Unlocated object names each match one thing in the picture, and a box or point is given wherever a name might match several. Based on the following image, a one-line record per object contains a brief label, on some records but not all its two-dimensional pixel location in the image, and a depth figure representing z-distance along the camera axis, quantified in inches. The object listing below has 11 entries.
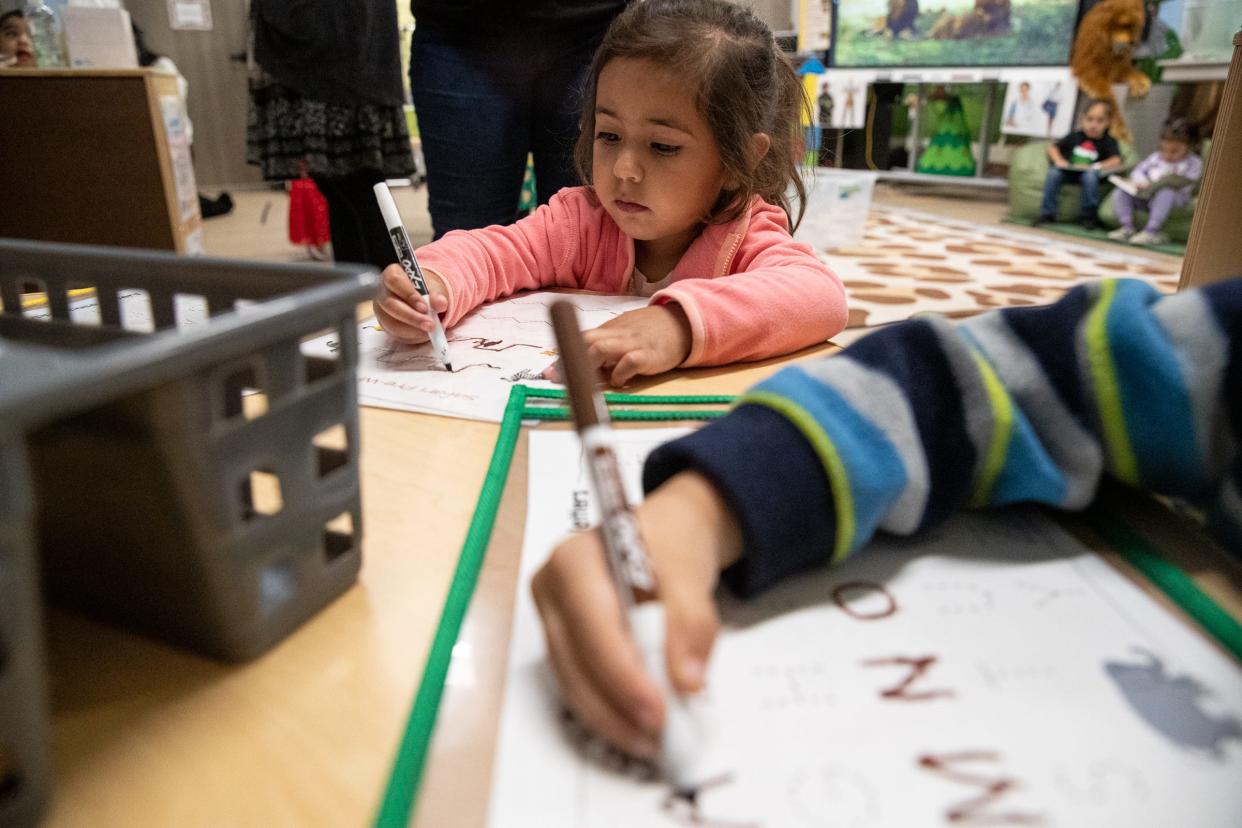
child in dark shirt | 113.1
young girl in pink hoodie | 23.4
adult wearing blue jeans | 38.9
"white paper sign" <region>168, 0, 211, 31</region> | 142.1
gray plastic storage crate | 6.7
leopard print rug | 70.7
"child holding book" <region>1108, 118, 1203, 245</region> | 100.6
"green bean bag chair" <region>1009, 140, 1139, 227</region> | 116.3
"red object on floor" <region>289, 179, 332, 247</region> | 90.7
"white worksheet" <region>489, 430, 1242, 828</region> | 8.2
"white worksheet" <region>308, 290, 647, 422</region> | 19.4
